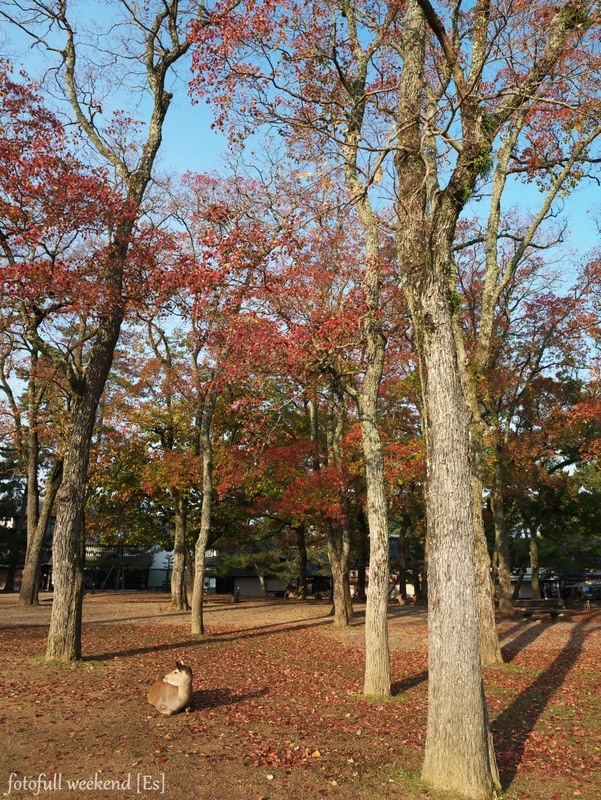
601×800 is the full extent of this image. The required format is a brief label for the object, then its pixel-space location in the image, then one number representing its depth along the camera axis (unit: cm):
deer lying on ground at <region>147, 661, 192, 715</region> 792
